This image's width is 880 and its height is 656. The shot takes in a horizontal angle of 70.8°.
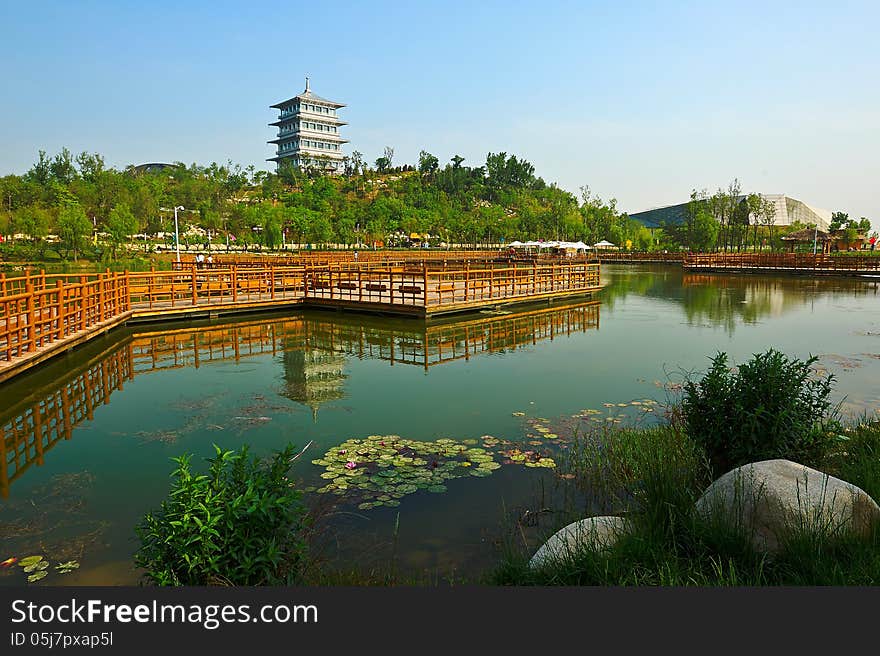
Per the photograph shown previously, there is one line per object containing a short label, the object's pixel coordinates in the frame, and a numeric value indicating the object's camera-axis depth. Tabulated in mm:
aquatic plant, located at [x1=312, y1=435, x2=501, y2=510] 5969
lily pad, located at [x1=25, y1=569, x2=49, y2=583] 4388
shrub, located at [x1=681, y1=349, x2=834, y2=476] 5246
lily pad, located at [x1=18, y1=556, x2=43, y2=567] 4589
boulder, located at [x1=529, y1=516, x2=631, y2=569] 3865
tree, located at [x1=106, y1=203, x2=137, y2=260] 42469
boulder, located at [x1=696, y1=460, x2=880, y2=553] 3783
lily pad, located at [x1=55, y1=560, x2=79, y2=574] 4520
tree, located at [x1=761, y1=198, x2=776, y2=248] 67375
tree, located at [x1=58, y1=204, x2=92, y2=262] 39688
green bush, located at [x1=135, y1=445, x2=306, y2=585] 3102
